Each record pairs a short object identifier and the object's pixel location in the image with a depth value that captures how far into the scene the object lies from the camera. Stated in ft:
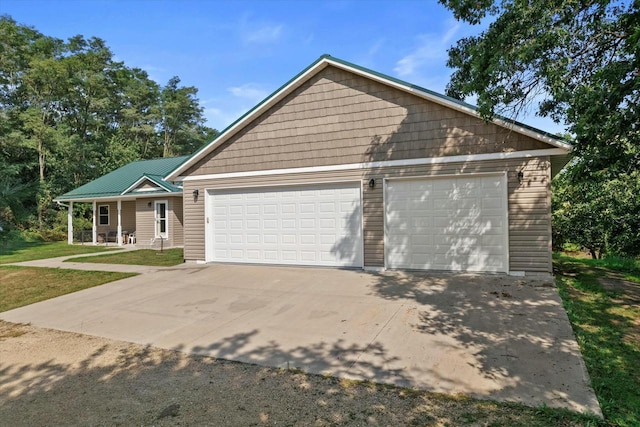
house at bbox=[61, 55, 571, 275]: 26.04
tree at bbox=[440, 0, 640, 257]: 16.74
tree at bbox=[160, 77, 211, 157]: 124.98
